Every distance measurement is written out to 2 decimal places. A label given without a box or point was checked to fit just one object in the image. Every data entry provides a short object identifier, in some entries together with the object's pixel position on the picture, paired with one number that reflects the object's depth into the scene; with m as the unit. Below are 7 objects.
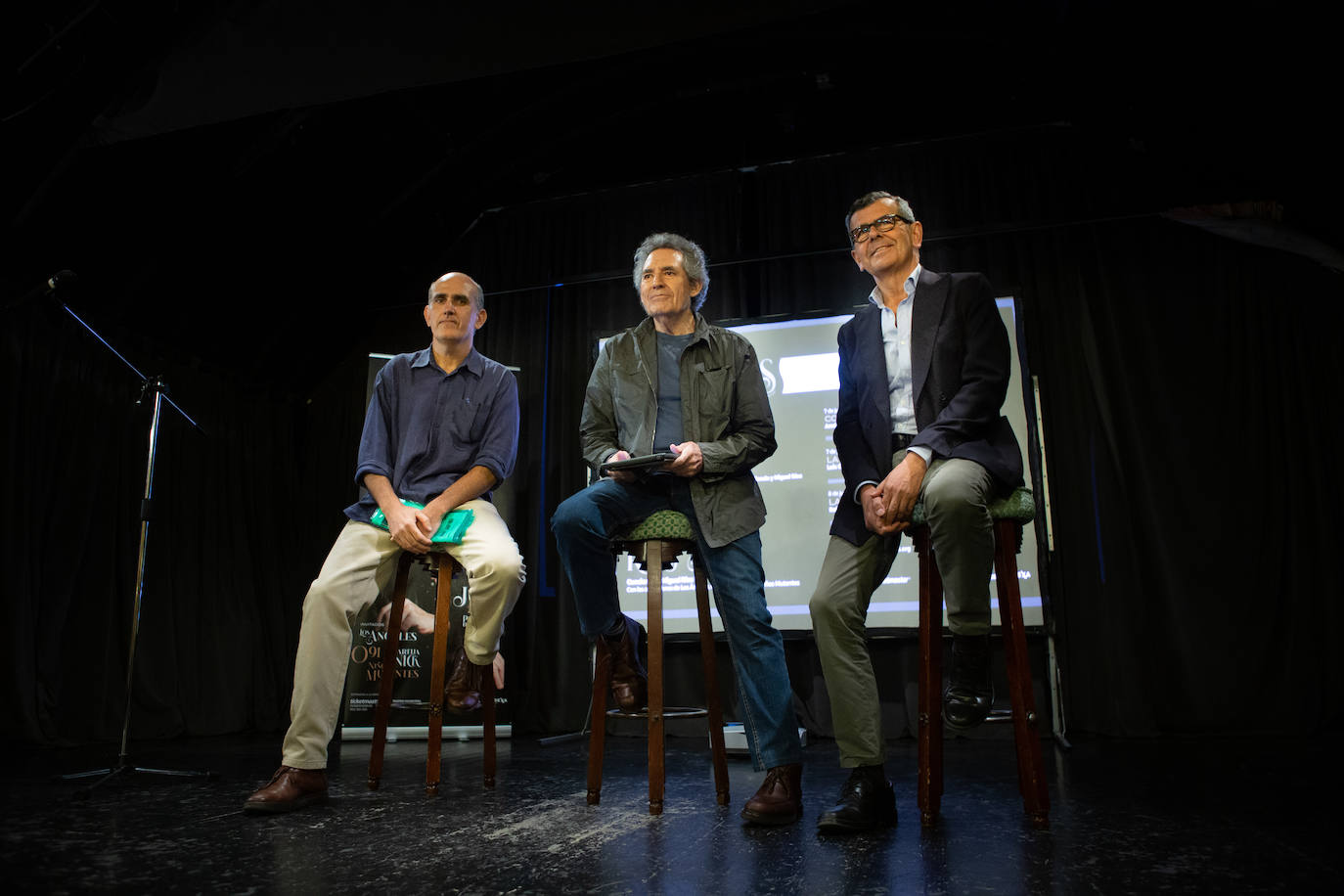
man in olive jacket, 2.27
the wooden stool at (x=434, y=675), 2.51
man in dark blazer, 1.92
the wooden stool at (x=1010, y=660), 1.88
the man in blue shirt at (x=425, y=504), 2.31
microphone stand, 2.66
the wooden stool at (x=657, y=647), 2.22
